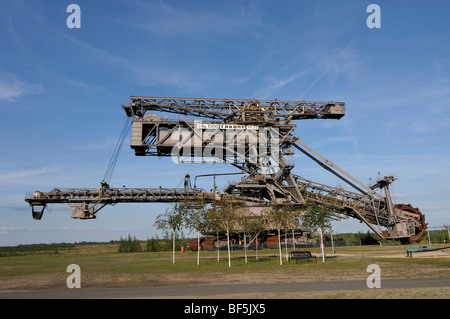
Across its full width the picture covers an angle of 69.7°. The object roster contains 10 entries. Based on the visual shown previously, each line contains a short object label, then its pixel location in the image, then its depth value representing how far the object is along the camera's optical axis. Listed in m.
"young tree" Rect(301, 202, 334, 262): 30.25
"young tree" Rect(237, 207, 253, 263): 33.94
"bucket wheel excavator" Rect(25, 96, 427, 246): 46.16
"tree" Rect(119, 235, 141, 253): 58.84
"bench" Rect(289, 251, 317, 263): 27.50
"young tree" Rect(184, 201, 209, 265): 32.06
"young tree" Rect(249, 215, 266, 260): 35.44
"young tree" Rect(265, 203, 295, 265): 31.48
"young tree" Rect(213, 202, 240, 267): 29.90
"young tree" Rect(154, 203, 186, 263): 33.59
